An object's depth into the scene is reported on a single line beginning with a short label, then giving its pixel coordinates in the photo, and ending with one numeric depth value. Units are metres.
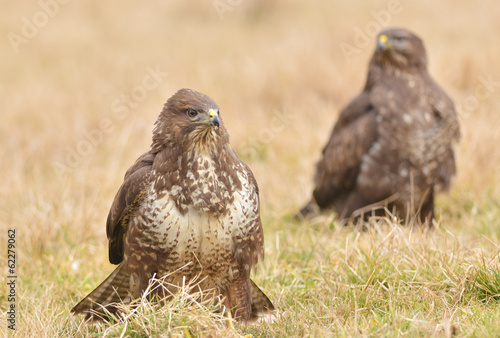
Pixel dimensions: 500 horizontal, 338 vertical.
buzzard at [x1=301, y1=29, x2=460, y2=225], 11.13
